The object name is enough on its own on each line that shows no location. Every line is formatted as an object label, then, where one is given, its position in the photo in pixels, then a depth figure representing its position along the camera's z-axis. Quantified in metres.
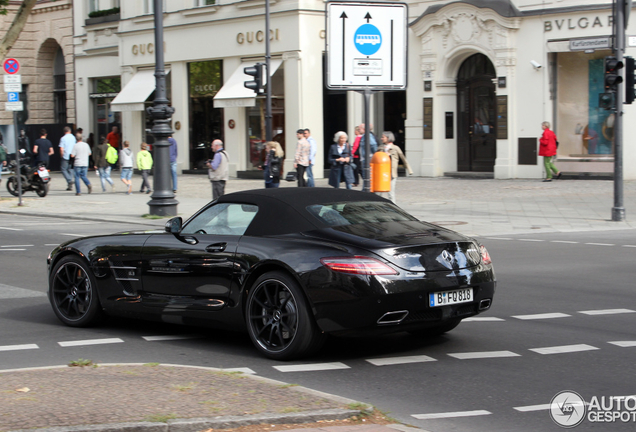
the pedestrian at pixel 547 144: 26.36
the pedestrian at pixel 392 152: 19.02
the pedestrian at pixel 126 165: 26.43
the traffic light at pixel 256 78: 23.98
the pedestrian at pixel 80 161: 26.42
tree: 25.14
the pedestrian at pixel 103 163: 26.86
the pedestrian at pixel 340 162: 21.48
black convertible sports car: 6.36
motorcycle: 25.52
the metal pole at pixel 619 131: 17.22
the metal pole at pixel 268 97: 26.31
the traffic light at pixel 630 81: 17.64
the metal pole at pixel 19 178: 23.14
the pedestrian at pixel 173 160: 25.05
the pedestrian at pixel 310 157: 22.06
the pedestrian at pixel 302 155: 21.89
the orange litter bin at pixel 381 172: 17.88
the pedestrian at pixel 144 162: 26.03
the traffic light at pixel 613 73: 17.31
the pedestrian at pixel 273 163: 21.61
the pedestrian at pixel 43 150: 28.84
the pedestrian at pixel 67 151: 27.41
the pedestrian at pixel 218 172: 19.90
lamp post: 19.09
